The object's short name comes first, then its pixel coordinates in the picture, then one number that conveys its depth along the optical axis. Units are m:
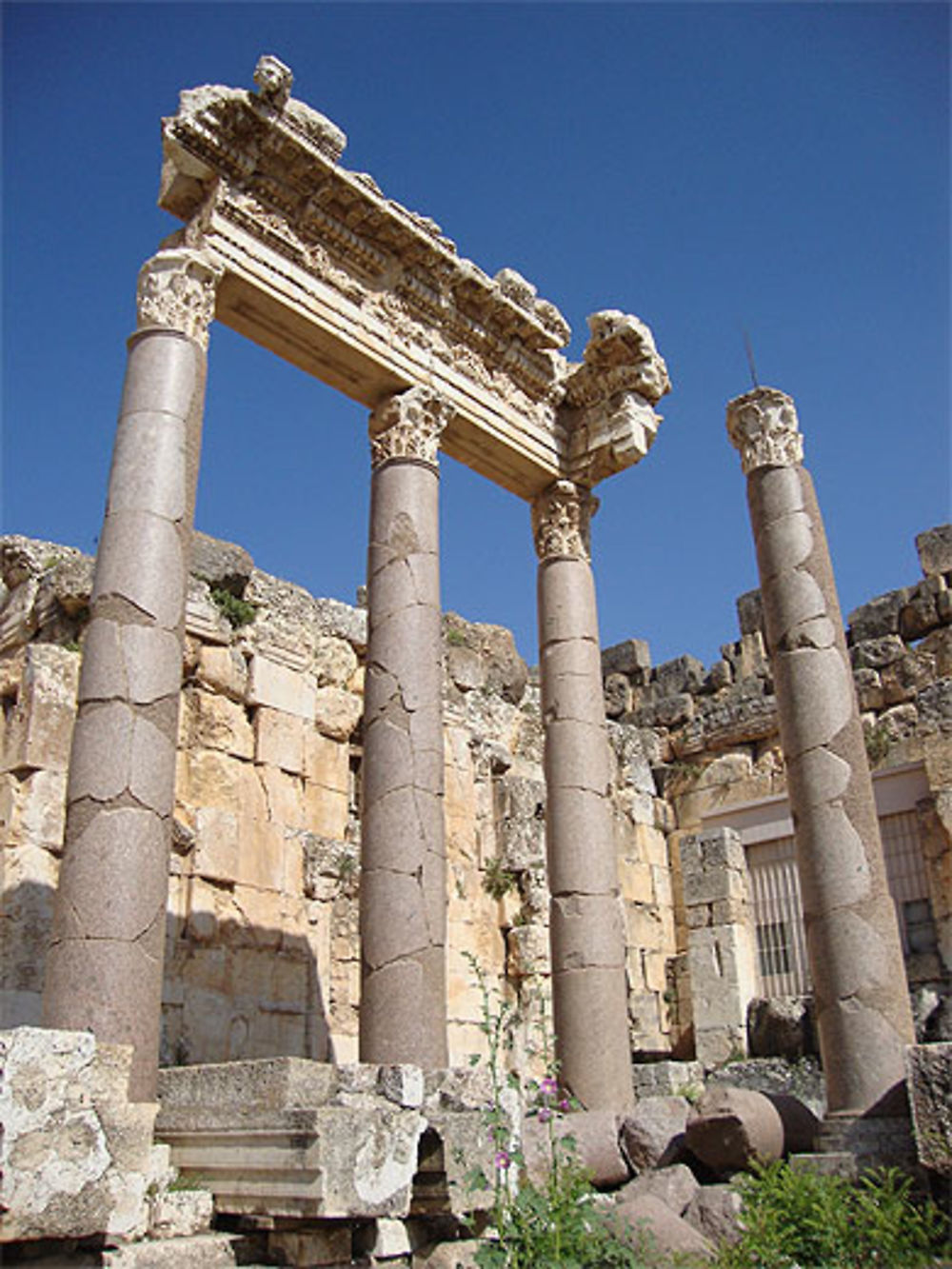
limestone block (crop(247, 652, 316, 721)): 14.04
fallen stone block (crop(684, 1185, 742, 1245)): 7.43
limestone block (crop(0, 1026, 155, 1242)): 5.07
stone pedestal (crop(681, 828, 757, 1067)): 16.45
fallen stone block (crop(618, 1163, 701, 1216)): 8.11
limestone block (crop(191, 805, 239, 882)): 12.77
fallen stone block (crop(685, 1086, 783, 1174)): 8.71
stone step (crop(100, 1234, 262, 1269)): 5.58
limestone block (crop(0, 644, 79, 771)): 11.55
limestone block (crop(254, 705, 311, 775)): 13.88
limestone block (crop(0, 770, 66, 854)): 11.17
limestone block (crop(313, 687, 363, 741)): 14.72
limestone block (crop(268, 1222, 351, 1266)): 6.05
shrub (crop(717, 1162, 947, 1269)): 6.86
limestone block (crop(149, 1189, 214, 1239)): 6.34
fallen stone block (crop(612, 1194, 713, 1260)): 7.01
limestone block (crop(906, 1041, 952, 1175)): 7.44
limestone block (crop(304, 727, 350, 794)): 14.37
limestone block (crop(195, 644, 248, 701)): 13.55
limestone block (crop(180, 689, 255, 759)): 13.28
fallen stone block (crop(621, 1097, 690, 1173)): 9.15
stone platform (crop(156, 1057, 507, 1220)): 6.14
